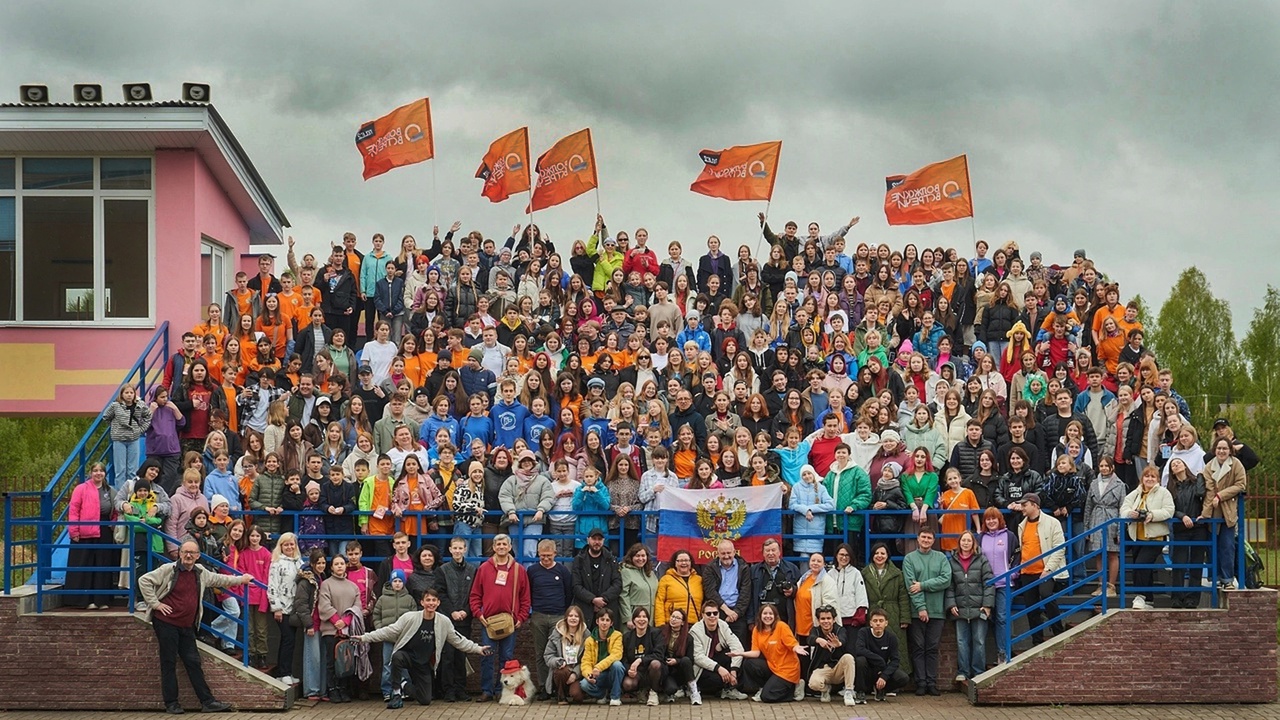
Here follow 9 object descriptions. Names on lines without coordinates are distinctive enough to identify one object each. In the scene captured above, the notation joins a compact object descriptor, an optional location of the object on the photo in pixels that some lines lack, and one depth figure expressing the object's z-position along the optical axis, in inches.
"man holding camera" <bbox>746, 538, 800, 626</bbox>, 629.3
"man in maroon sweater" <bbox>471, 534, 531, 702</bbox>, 622.2
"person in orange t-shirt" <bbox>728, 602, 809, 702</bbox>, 616.1
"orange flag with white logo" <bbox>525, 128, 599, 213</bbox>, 978.7
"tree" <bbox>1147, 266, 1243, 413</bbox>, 2295.8
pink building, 818.2
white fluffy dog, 621.0
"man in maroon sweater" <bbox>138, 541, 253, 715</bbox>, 592.1
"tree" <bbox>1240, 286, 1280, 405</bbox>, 2188.7
